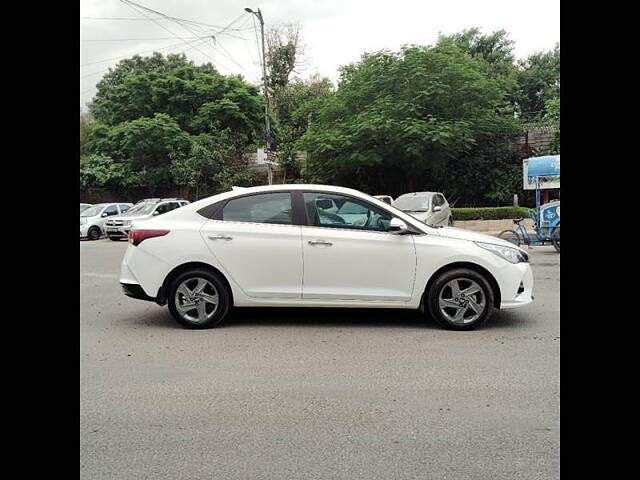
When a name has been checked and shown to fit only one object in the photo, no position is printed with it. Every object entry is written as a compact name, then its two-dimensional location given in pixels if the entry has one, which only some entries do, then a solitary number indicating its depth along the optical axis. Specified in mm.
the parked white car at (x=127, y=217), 22312
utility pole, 26048
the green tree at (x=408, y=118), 22922
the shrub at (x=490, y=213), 23047
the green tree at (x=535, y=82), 38156
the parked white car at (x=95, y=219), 23703
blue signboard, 17125
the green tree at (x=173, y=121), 30391
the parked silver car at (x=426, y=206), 16266
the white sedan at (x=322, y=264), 6609
